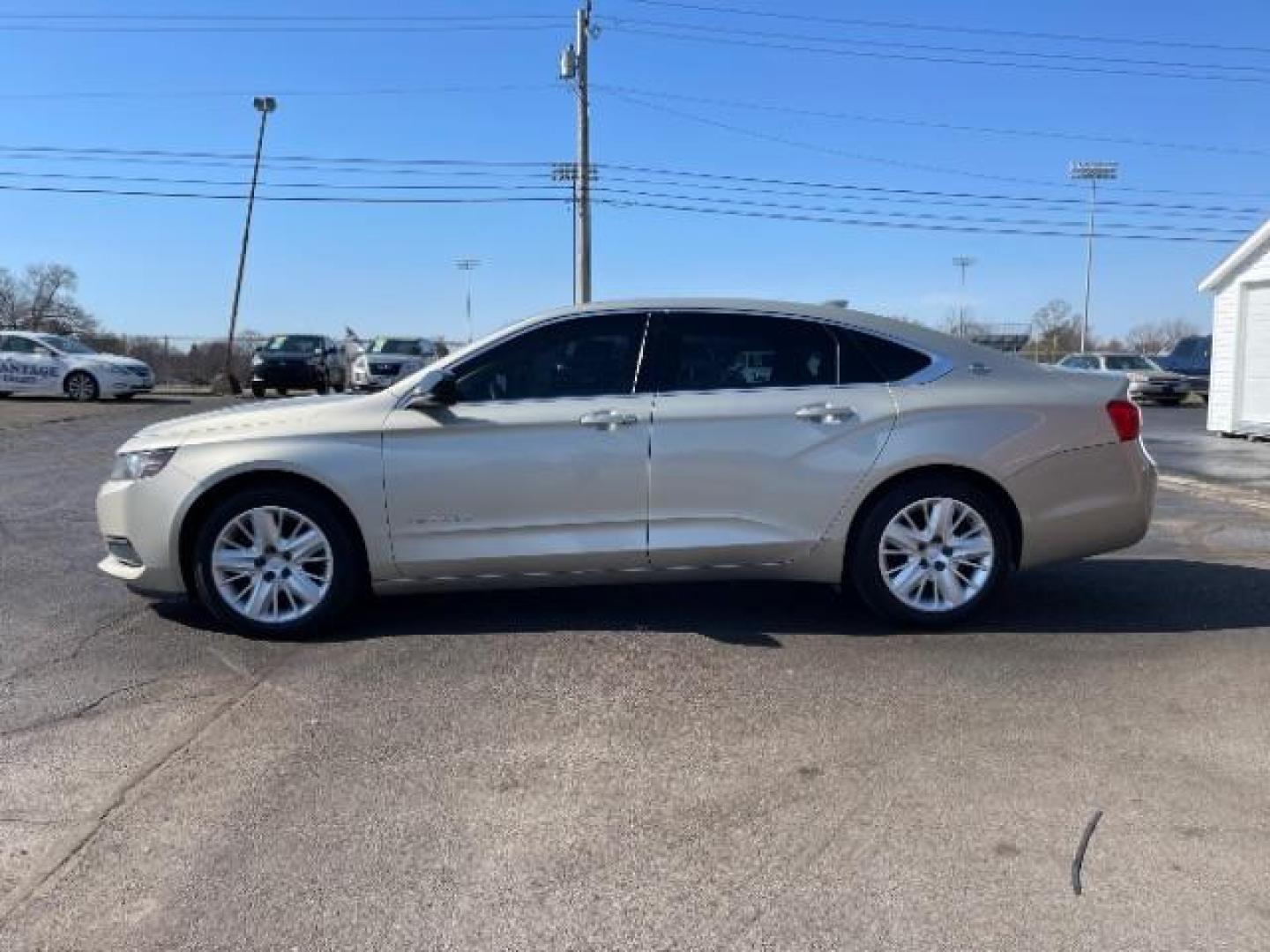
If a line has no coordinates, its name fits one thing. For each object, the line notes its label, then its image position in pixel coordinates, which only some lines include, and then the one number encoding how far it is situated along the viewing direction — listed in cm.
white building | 1873
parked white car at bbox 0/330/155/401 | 2697
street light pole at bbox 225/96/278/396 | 3928
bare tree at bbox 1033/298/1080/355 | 6273
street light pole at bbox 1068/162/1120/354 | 6381
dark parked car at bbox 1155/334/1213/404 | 3173
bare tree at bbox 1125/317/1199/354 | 6184
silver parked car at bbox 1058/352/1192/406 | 3103
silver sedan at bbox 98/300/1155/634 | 536
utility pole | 3359
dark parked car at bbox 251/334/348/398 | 3108
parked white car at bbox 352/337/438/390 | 3162
